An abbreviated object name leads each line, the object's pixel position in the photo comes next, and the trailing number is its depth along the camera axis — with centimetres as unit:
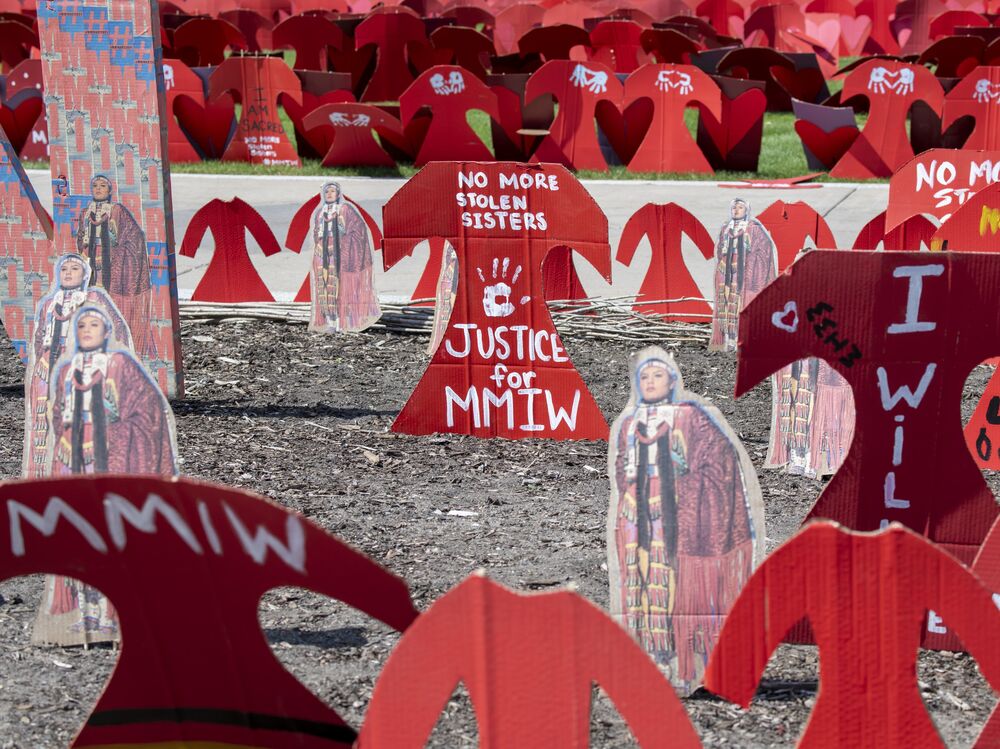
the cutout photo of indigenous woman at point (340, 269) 739
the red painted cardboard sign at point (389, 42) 1803
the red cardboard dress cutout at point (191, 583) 251
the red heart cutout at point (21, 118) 1424
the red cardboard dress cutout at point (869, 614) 257
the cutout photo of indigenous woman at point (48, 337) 382
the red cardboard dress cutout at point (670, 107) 1314
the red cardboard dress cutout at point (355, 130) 1355
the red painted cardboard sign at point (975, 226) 557
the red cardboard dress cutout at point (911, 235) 643
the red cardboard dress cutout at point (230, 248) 800
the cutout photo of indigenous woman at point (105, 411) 355
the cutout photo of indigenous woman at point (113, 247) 611
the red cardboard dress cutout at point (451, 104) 1327
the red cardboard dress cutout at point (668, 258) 777
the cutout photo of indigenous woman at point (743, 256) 667
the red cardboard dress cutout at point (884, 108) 1301
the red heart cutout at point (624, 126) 1382
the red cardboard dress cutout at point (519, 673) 248
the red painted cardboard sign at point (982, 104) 1259
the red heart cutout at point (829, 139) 1355
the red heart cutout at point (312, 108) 1408
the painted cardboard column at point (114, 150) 602
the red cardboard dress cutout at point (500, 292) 558
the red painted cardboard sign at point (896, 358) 353
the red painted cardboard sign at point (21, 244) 641
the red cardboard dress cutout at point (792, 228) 713
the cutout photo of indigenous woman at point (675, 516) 338
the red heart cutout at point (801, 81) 1634
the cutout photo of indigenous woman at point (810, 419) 512
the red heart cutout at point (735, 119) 1331
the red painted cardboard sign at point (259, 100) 1394
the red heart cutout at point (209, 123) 1426
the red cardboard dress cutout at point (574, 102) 1357
